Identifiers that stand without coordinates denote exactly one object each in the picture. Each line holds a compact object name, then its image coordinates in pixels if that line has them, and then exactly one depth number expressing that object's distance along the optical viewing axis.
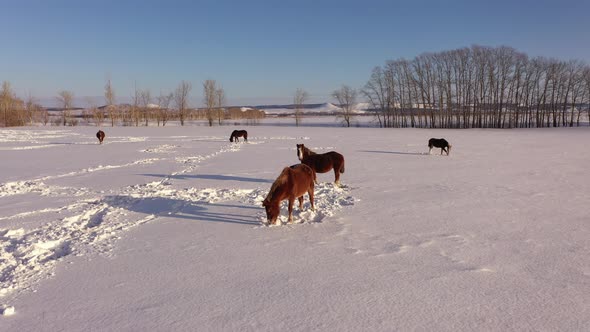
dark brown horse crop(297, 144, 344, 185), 10.28
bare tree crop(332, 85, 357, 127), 71.25
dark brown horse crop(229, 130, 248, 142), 28.97
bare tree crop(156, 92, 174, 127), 80.50
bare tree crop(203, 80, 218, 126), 78.31
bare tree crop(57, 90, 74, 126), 77.00
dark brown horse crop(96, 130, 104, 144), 27.44
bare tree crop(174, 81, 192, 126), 83.11
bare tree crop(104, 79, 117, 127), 72.56
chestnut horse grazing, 6.30
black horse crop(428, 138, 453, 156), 18.75
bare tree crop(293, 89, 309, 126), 79.81
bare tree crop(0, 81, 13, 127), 70.19
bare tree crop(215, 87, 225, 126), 80.94
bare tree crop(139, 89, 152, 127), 88.16
